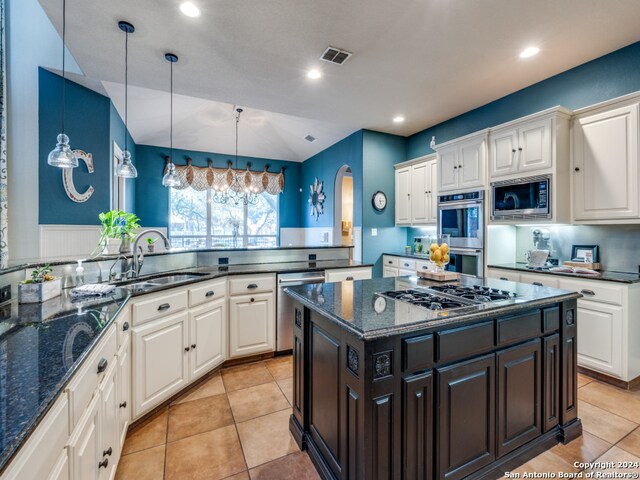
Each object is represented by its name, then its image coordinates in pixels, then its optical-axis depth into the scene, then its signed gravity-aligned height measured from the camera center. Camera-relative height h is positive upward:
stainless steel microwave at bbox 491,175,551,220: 2.97 +0.43
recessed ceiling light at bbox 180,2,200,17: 2.16 +1.68
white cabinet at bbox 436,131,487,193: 3.59 +0.96
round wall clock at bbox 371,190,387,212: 4.94 +0.63
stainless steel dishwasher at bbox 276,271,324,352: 3.11 -0.72
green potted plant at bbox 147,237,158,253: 2.81 -0.05
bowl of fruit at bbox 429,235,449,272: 2.28 -0.12
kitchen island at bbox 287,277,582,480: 1.25 -0.68
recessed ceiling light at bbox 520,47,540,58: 2.74 +1.72
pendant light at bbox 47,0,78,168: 1.94 +0.54
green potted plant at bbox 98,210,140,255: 2.46 +0.09
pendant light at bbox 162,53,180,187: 3.42 +0.70
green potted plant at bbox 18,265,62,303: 1.64 -0.27
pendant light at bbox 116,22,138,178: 2.71 +0.71
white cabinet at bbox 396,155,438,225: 4.45 +0.74
